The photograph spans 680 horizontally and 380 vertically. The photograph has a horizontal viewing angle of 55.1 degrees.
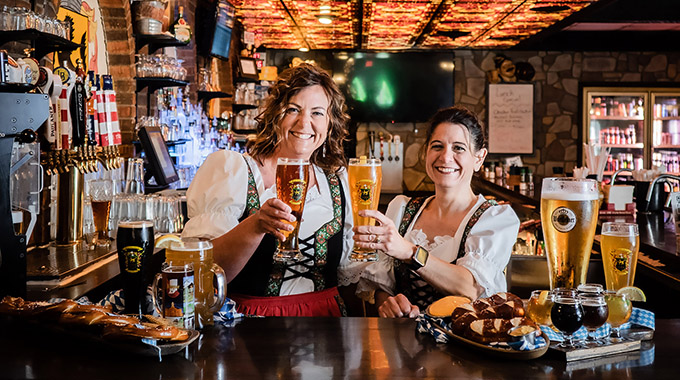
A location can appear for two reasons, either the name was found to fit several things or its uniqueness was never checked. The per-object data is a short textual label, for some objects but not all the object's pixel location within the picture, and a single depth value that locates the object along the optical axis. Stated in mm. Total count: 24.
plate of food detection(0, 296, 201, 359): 1202
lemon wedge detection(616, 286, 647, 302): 1476
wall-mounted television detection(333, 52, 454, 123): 9570
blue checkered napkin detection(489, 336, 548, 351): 1214
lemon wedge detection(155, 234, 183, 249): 1494
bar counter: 1136
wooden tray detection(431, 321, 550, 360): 1212
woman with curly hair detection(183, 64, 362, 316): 2121
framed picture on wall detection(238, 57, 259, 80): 7438
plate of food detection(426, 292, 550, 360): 1220
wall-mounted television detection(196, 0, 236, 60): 5914
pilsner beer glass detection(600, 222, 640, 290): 1589
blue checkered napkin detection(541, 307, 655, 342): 1297
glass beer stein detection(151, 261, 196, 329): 1377
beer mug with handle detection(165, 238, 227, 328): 1444
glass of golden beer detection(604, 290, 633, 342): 1370
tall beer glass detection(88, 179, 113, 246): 2803
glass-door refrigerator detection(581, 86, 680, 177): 9164
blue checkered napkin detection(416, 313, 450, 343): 1331
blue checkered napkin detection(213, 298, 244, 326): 1463
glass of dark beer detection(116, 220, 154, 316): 1474
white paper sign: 9469
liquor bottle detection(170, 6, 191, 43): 4652
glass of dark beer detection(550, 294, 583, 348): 1262
